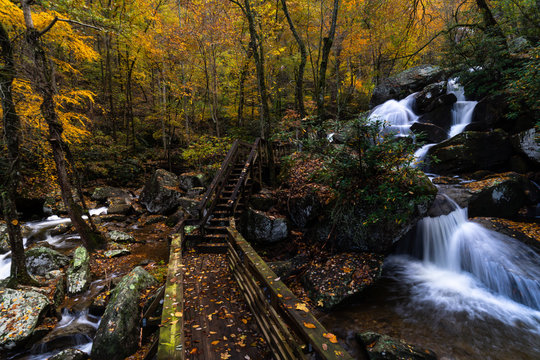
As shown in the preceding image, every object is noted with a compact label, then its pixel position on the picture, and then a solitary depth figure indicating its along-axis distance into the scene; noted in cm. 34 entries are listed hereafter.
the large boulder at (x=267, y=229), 812
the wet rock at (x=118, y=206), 1226
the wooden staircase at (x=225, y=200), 708
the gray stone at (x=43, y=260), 708
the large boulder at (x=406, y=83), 1645
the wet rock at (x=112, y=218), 1156
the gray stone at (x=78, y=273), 625
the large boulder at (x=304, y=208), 807
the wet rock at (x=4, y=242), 797
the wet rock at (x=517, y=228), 635
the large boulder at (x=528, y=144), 821
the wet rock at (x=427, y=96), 1395
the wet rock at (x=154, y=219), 1175
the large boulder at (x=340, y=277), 589
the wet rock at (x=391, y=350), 418
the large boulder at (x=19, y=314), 461
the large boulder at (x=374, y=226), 645
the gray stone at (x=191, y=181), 1389
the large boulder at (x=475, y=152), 931
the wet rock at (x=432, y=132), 1194
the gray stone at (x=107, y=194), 1345
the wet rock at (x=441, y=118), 1266
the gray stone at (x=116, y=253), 815
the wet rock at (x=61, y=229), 989
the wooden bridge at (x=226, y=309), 282
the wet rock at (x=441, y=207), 754
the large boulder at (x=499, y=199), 755
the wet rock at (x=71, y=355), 433
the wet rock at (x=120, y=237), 943
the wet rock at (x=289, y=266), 686
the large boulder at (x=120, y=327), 429
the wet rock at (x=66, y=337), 475
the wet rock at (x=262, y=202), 922
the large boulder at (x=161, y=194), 1302
